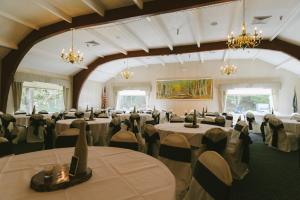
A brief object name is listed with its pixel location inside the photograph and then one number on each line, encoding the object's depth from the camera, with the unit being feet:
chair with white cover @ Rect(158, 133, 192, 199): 6.73
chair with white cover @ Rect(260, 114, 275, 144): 19.99
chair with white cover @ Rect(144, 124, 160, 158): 10.61
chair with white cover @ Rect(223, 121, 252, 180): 11.24
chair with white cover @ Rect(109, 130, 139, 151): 7.91
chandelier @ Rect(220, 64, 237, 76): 27.45
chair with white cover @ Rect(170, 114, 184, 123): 17.98
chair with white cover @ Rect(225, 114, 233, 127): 22.87
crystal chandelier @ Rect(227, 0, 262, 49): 15.24
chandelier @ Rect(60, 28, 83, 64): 20.53
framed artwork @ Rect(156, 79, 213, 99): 34.63
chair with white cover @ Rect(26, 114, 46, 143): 19.27
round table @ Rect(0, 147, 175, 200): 3.53
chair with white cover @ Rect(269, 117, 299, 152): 17.41
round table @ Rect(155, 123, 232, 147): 10.75
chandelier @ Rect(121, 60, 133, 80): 33.19
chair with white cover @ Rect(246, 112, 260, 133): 25.96
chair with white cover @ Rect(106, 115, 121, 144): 15.16
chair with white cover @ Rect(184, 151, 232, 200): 3.81
